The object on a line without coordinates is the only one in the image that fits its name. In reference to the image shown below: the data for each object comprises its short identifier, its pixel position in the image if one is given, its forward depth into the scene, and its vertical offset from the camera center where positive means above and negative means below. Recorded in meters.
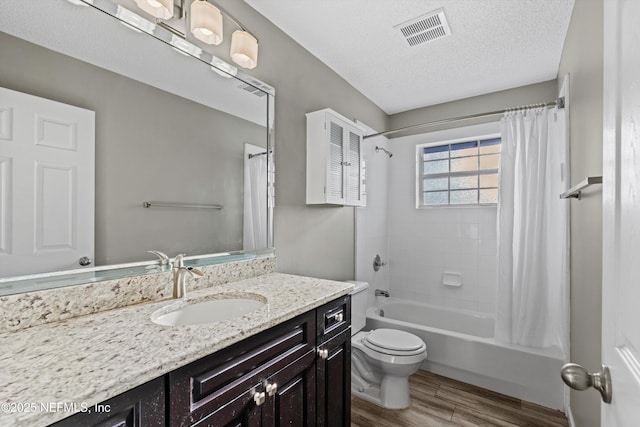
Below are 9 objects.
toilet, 1.96 -1.02
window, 3.02 +0.44
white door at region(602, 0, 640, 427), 0.46 +0.01
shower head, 3.15 +0.70
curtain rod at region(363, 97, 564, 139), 2.02 +0.79
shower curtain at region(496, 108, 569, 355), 2.17 -0.14
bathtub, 2.02 -1.08
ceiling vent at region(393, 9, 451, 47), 1.83 +1.21
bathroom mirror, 0.92 +0.29
